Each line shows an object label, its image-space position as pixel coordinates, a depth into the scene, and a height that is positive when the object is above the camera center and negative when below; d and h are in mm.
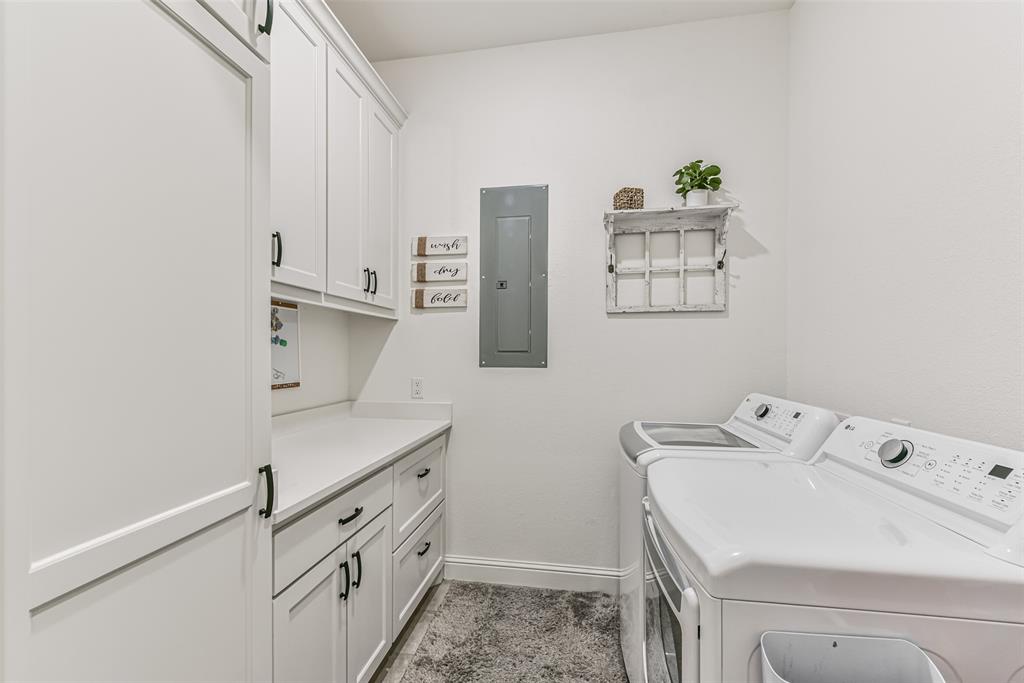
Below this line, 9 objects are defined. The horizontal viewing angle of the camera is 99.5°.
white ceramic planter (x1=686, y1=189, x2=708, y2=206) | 1935 +649
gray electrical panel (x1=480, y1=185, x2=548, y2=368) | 2195 +333
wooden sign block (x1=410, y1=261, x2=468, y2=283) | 2264 +370
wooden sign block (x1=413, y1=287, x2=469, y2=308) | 2258 +231
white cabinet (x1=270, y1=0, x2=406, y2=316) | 1419 +688
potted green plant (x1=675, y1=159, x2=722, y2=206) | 1928 +716
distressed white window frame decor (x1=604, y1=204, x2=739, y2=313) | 2010 +390
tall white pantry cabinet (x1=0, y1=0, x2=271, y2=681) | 565 -3
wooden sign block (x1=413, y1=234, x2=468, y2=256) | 2256 +510
